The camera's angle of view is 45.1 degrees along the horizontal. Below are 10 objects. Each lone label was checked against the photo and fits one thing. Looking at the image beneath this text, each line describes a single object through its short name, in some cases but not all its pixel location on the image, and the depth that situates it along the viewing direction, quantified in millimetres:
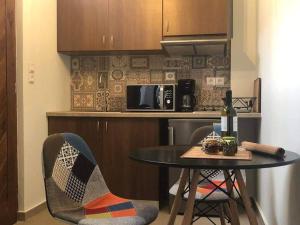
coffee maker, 3484
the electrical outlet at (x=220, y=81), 3678
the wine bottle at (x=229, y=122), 1783
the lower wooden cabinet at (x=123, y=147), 3164
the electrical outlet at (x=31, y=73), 3008
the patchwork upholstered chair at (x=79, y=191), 1646
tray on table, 1528
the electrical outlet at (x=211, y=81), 3697
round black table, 1340
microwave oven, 3414
